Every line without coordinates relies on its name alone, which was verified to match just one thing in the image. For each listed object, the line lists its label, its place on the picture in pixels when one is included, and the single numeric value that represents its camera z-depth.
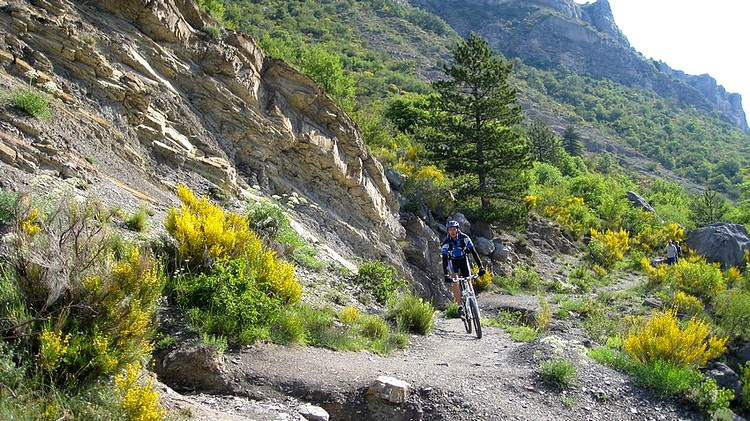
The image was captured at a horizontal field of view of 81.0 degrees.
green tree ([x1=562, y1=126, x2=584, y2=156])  54.56
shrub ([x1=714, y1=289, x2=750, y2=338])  13.83
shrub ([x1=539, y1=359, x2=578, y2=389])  5.02
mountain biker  7.50
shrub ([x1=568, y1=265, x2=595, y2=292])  17.83
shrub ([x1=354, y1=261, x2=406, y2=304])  8.70
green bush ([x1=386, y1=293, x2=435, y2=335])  7.49
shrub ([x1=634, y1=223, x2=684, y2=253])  25.25
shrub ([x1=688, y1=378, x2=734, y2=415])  5.26
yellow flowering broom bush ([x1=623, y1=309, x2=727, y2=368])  5.80
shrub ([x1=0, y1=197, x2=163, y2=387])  2.95
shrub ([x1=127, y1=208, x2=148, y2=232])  5.59
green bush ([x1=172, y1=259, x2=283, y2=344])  4.55
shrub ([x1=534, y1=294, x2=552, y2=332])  9.10
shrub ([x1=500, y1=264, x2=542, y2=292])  16.48
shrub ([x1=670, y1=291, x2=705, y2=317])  14.42
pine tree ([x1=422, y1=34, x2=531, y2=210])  19.73
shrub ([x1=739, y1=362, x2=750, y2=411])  10.54
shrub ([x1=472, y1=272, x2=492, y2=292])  15.72
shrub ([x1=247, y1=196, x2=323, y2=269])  7.98
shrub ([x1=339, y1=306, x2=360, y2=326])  6.50
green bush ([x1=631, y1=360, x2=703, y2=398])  5.30
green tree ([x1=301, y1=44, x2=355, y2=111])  21.80
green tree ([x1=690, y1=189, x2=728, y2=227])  31.45
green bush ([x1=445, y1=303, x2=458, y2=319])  10.30
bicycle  7.45
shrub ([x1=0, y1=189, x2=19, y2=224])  4.13
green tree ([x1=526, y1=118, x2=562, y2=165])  41.28
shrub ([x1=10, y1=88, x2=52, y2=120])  6.27
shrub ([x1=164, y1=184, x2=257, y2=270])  5.24
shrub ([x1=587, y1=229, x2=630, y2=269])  21.97
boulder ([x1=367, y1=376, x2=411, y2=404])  4.18
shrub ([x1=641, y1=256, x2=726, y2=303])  16.20
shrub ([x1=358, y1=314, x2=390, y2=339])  6.39
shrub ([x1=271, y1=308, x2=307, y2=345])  5.06
